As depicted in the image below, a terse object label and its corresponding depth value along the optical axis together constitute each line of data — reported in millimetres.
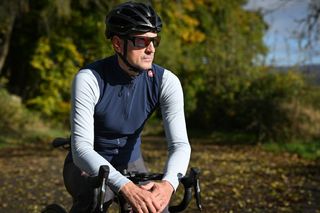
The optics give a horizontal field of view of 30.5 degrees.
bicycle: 2662
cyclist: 2992
